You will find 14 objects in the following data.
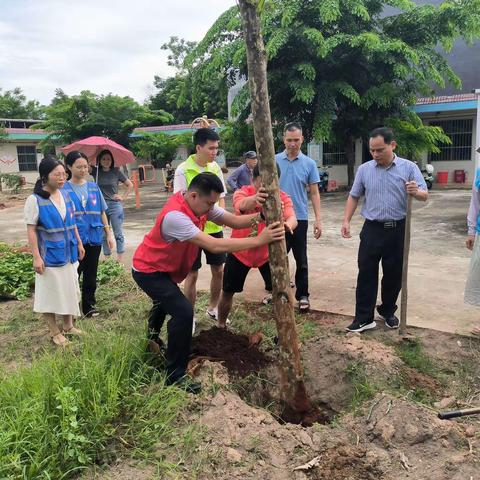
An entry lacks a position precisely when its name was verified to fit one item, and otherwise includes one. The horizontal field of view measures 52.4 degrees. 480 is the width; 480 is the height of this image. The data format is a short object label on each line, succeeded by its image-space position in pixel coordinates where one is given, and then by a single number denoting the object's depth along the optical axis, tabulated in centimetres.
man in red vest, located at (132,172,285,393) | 295
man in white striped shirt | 404
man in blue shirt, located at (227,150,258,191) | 564
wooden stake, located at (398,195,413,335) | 397
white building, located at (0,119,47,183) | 2706
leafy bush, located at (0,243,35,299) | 582
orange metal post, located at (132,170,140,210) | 1644
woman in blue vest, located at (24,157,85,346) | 402
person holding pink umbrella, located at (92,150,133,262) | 657
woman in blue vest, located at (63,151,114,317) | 476
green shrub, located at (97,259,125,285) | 616
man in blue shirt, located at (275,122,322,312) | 475
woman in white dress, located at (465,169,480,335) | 404
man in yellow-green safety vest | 405
